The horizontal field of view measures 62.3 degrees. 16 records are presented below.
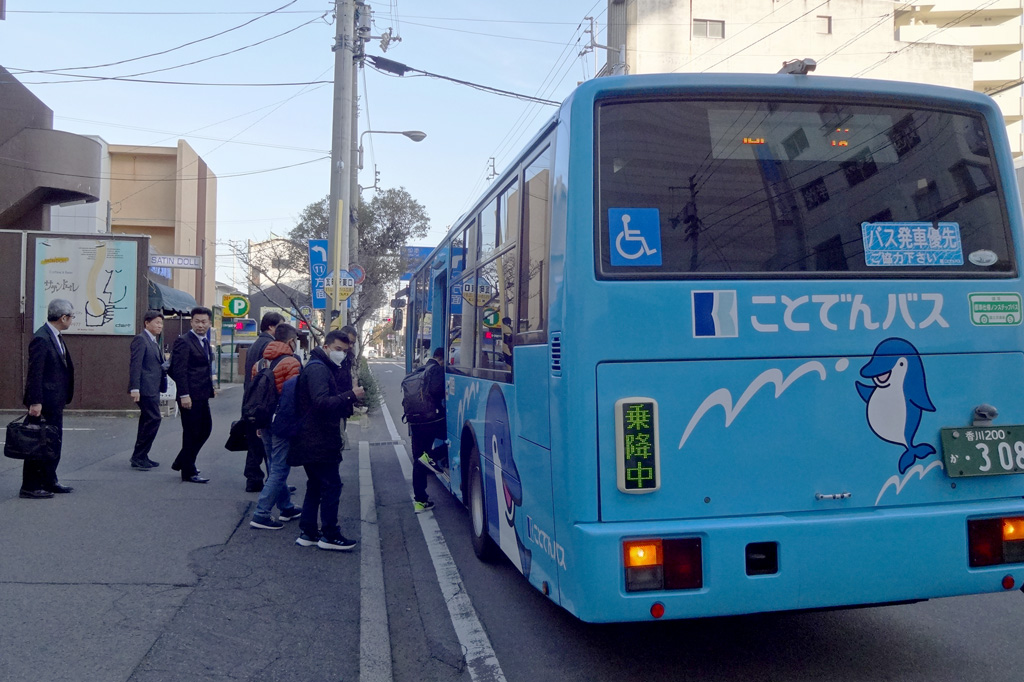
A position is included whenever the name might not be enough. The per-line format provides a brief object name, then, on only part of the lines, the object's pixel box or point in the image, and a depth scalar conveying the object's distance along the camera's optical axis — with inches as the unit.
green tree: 1656.0
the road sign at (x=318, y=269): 629.6
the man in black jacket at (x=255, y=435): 337.1
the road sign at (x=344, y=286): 600.7
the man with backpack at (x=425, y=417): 315.3
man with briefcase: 311.4
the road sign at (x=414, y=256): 1602.5
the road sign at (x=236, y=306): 892.6
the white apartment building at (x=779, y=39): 1644.9
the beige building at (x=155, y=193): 1610.5
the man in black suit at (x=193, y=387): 363.9
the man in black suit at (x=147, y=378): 376.2
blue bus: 152.3
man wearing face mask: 250.5
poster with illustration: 615.2
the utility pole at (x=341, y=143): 601.6
